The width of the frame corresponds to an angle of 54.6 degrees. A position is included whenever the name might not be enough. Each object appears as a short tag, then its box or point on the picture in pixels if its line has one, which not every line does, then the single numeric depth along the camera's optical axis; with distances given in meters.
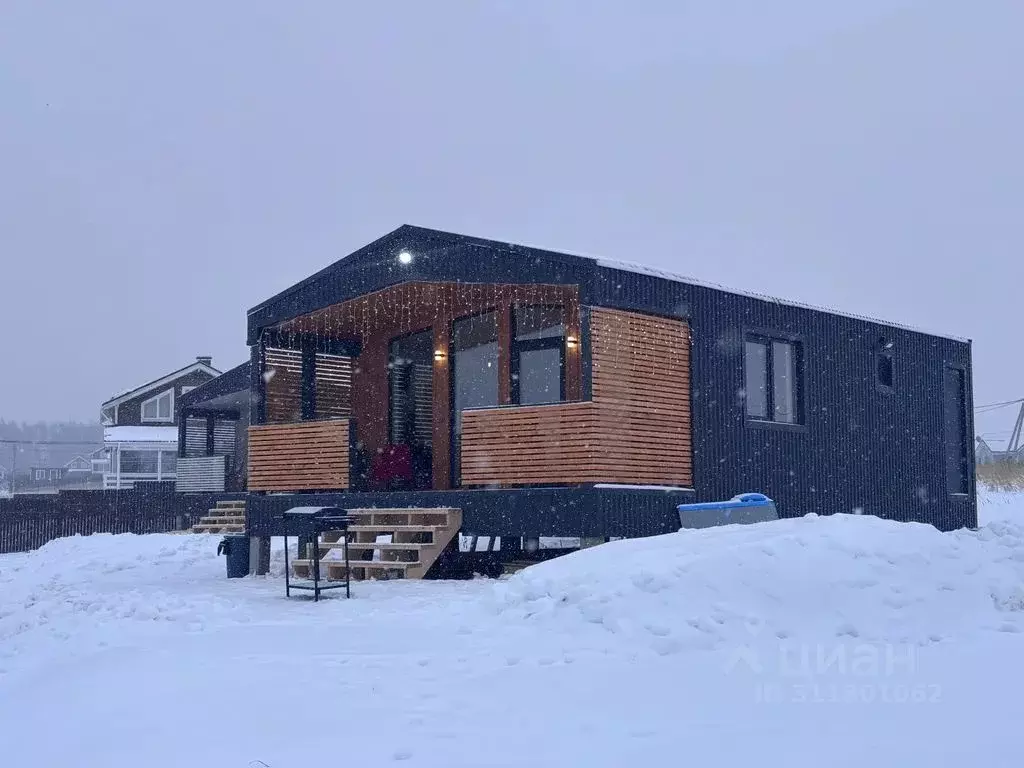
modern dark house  11.34
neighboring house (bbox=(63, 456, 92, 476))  89.75
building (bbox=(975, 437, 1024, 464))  47.22
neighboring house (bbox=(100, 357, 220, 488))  39.41
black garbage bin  13.98
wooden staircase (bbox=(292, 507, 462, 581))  11.71
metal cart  10.22
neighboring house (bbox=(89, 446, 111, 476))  66.69
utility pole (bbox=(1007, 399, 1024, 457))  49.85
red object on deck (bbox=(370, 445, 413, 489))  15.35
